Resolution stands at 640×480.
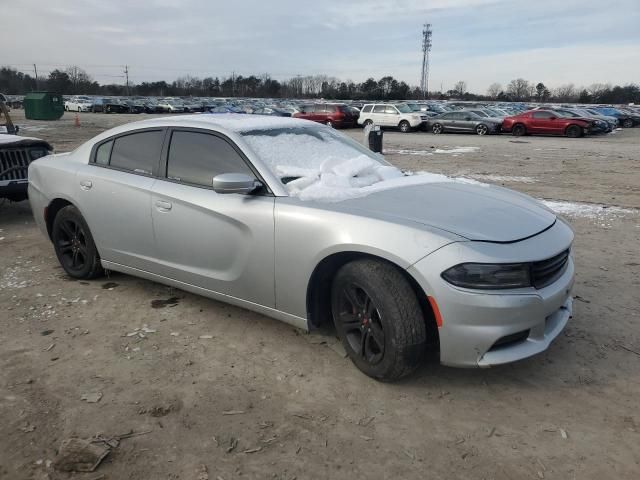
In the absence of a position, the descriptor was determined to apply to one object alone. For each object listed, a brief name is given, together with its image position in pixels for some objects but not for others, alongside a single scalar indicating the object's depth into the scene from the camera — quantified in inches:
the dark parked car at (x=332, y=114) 1264.8
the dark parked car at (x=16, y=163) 280.5
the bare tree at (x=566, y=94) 4051.4
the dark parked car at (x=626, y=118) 1398.9
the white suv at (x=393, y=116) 1177.4
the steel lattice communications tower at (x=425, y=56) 3666.3
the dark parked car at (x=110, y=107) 2171.5
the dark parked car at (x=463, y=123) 1097.4
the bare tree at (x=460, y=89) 4722.9
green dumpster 1509.6
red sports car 1011.3
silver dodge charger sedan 112.0
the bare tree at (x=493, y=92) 4808.6
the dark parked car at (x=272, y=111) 1481.3
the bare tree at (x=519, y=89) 4510.3
